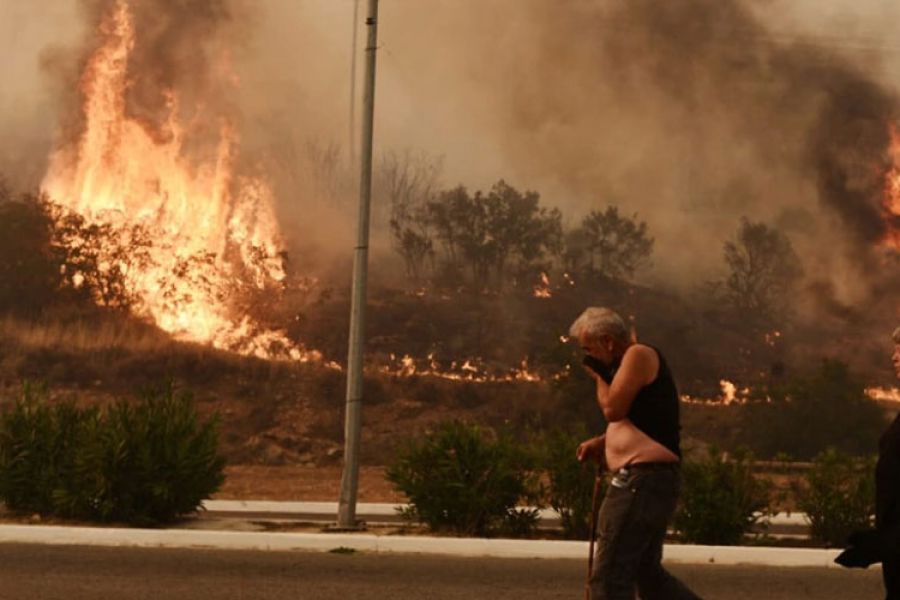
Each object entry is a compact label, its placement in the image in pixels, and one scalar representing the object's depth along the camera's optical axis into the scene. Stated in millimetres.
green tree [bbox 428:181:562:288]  44812
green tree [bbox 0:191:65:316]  41438
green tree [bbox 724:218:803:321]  44844
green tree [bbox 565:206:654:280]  45031
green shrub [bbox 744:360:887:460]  36000
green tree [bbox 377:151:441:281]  44531
